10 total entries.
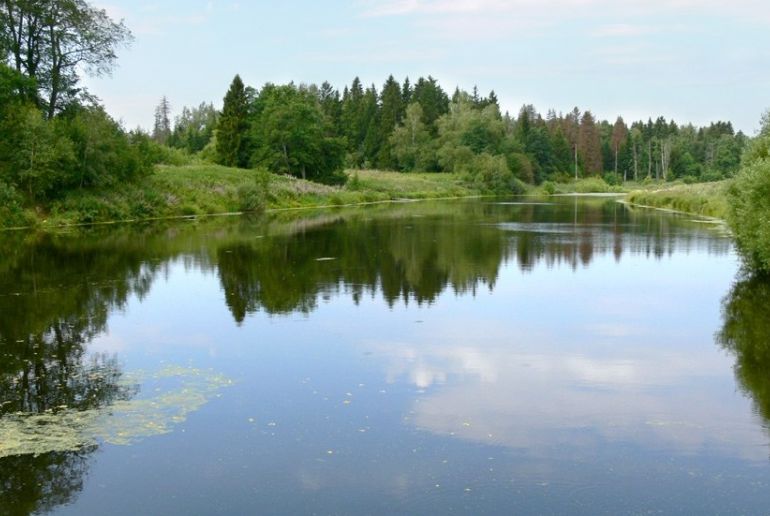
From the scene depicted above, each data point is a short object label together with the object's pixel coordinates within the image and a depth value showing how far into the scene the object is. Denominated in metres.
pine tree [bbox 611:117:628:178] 143.00
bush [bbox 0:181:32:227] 37.94
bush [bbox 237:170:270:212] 54.69
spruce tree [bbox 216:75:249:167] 73.00
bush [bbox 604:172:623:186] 131.52
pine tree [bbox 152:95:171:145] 172.70
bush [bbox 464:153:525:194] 98.69
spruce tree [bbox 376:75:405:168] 109.62
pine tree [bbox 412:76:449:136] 118.34
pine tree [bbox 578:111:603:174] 135.00
